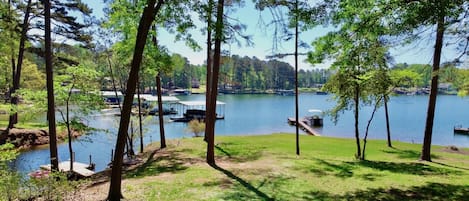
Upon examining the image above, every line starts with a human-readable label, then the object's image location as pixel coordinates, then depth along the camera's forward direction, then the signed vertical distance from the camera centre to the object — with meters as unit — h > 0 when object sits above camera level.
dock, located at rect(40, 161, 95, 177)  12.62 -3.52
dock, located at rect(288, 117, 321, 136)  33.97 -4.69
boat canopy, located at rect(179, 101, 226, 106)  43.47 -2.54
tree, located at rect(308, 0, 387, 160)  6.80 +1.04
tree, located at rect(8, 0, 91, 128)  15.55 +3.05
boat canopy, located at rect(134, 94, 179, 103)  45.28 -2.14
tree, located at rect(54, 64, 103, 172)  12.03 -0.33
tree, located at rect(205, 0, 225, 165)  10.28 -0.55
